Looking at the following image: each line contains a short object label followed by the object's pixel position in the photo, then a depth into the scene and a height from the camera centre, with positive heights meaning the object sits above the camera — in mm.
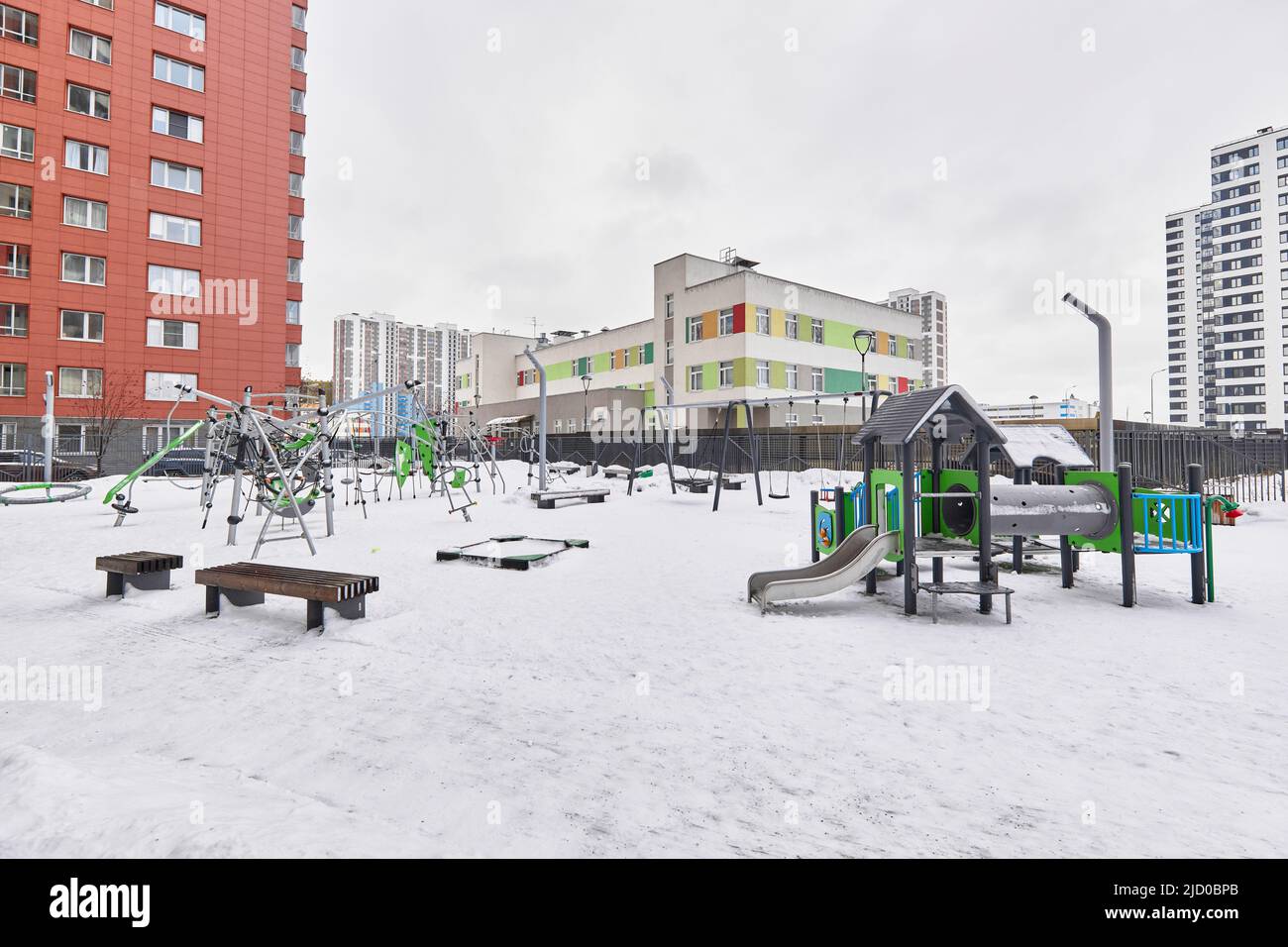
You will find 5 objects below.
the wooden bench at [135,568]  6316 -863
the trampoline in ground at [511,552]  8350 -957
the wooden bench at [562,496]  16422 -268
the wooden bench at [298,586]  5180 -871
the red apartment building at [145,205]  26219 +12711
